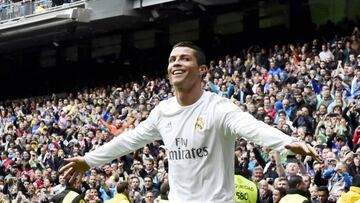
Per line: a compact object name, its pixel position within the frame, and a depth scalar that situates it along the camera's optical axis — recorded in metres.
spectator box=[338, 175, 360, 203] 13.96
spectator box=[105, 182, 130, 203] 17.78
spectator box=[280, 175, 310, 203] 13.96
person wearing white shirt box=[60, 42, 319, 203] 8.36
